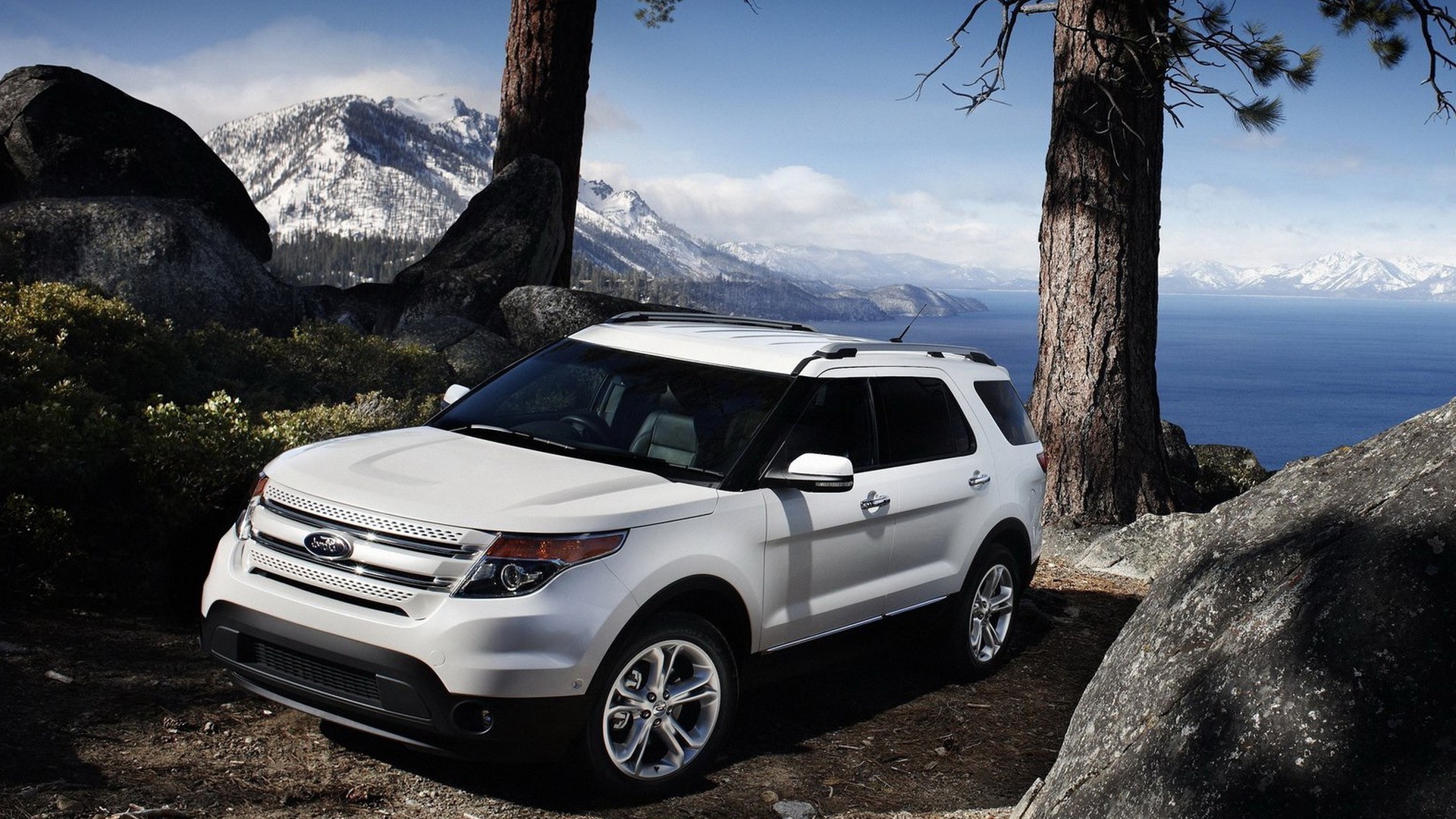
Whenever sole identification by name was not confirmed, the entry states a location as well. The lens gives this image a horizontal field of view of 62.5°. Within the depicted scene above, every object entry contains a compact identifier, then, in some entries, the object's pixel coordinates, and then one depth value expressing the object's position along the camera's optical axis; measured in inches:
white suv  165.3
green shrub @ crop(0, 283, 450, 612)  241.4
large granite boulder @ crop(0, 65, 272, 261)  507.5
